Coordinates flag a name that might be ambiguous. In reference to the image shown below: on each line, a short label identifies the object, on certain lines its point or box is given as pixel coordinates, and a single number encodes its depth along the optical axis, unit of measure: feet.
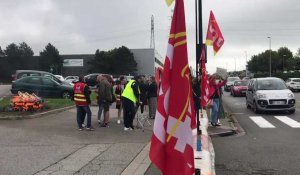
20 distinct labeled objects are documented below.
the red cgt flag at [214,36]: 27.99
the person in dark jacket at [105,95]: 29.14
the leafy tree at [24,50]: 207.77
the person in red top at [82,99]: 27.23
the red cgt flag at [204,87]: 27.35
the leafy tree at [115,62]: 173.65
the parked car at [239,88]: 75.24
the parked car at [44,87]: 54.20
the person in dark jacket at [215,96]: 30.25
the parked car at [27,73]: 65.93
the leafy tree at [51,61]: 181.22
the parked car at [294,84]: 93.85
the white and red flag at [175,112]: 8.47
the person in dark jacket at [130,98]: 27.23
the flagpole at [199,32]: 22.44
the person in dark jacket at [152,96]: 36.36
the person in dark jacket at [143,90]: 32.59
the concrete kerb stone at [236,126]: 29.06
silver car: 39.90
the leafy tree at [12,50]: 200.60
